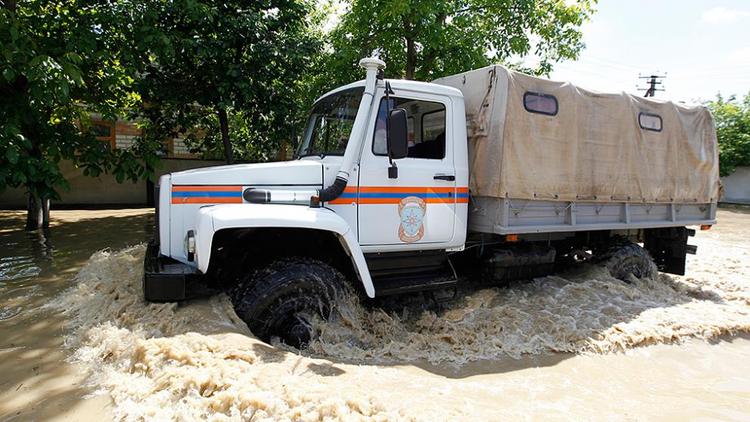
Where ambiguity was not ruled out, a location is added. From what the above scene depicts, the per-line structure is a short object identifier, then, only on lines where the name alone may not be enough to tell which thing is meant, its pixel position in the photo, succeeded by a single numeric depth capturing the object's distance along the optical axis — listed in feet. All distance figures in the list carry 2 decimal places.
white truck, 12.12
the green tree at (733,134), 72.13
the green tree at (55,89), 17.52
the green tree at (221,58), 22.75
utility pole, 88.48
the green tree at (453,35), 29.71
